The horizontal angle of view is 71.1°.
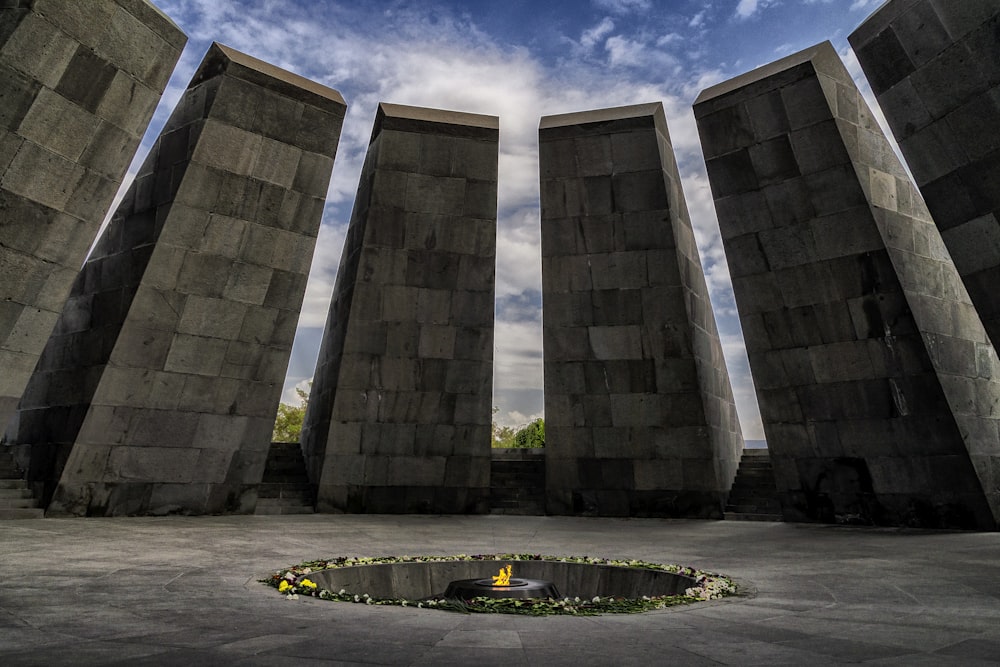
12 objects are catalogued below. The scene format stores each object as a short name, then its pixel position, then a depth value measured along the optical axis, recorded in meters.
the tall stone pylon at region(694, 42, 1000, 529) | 13.23
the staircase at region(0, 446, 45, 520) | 11.98
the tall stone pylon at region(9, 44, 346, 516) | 13.06
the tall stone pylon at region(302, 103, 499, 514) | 16.33
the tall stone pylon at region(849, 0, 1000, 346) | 10.11
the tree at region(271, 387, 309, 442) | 44.38
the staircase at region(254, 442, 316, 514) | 15.61
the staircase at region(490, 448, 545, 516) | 17.31
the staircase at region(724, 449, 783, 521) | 16.09
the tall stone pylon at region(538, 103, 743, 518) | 16.39
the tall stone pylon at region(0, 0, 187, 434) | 9.10
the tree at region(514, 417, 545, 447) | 50.06
